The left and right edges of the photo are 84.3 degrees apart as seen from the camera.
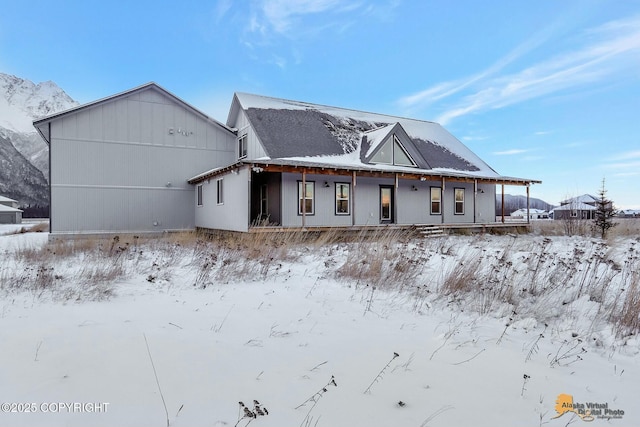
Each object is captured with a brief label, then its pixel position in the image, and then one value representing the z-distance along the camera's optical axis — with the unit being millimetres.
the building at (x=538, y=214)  71475
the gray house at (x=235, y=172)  15922
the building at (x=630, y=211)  88175
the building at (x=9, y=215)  47438
